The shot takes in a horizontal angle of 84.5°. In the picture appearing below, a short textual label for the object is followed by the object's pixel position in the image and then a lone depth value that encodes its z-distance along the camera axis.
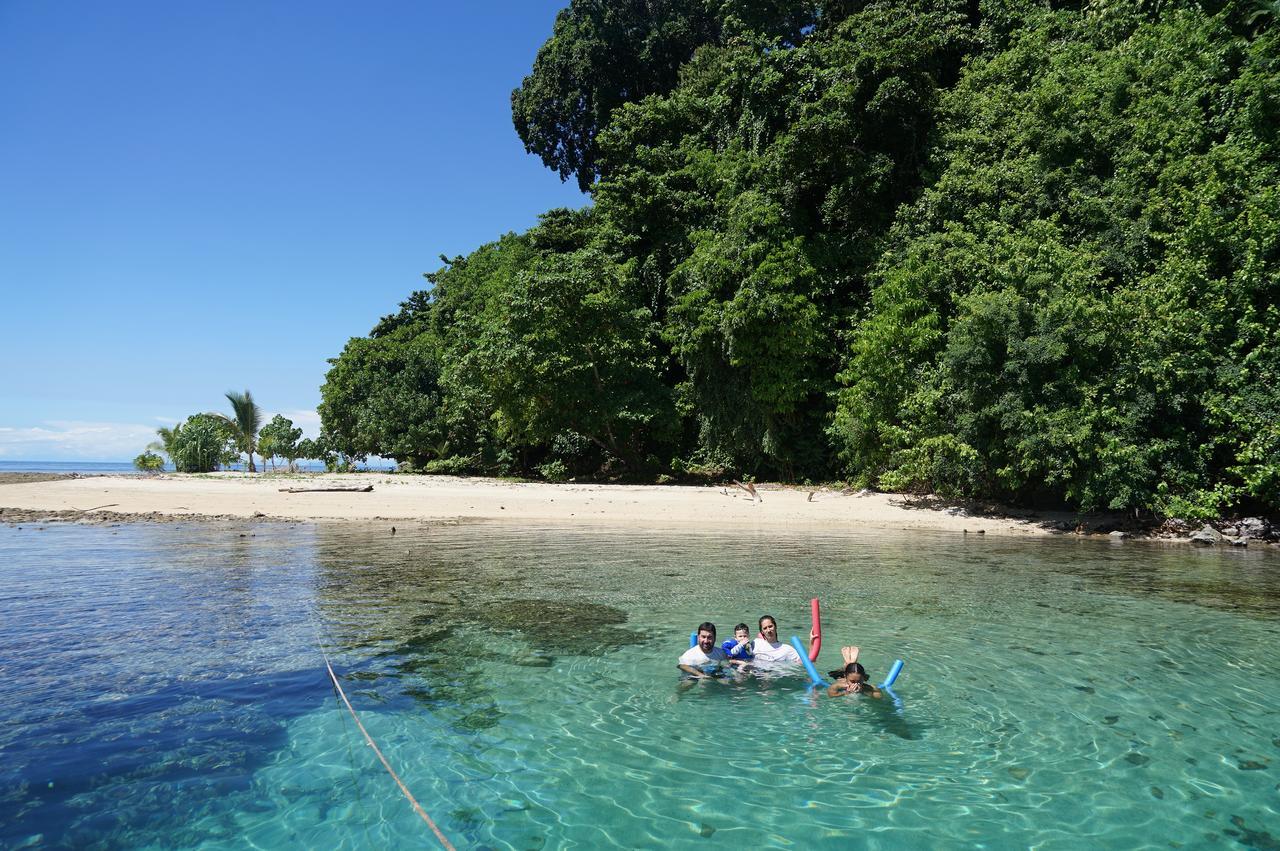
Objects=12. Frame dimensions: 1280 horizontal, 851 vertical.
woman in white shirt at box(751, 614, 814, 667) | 8.48
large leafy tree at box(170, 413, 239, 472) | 46.34
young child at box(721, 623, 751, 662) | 8.53
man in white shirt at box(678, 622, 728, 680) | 8.31
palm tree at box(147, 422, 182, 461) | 47.62
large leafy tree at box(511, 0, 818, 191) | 44.50
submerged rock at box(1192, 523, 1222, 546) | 19.16
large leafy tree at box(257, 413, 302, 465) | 48.59
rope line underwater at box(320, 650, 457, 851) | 4.75
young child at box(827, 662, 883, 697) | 7.61
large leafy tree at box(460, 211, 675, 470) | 30.41
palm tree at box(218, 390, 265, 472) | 46.31
